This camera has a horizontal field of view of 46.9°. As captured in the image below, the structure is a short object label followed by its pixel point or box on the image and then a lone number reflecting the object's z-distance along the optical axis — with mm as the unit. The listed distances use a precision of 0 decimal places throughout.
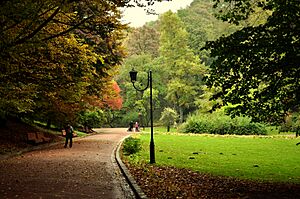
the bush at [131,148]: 16906
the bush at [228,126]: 34875
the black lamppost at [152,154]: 13648
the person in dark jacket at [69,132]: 20850
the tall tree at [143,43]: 65188
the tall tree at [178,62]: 51531
